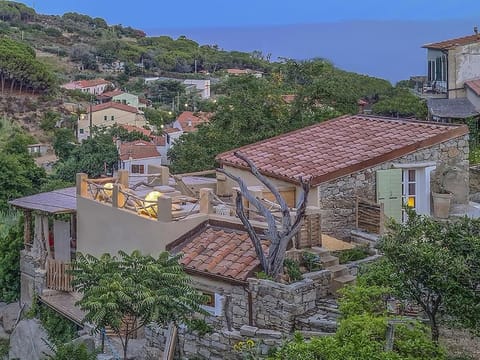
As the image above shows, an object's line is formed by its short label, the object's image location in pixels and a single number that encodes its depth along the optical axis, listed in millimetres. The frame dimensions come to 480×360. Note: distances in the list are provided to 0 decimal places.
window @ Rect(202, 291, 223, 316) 12328
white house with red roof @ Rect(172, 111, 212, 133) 61216
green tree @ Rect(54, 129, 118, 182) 44344
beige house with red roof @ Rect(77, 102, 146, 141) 70938
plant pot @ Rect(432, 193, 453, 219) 15688
